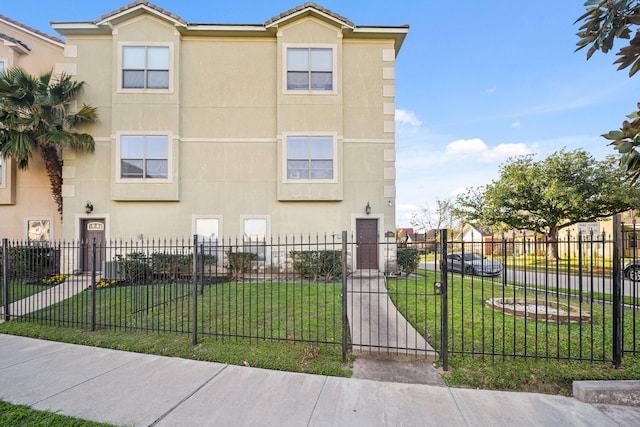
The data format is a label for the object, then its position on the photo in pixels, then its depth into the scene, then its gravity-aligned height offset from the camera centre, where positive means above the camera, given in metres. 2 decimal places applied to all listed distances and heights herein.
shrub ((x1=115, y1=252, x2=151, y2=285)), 6.77 -1.33
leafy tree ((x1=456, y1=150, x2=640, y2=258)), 17.44 +1.58
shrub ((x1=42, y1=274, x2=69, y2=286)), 10.27 -1.97
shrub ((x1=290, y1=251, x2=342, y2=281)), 11.26 -1.54
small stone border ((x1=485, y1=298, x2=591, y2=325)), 6.32 -1.92
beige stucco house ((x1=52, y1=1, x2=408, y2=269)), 12.47 +3.60
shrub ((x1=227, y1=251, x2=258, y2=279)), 11.41 -1.41
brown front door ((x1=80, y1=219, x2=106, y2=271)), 12.55 -0.39
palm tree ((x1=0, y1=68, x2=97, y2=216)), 11.54 +3.85
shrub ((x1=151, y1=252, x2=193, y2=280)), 10.04 -1.46
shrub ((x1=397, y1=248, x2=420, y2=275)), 12.14 -1.41
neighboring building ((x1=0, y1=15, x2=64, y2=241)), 13.30 +1.26
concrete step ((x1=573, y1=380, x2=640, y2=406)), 3.62 -1.94
